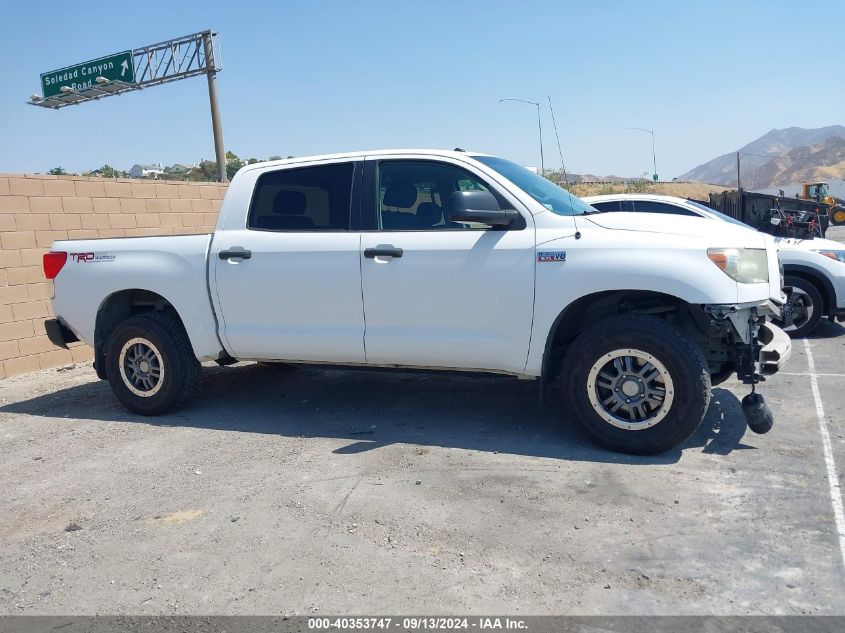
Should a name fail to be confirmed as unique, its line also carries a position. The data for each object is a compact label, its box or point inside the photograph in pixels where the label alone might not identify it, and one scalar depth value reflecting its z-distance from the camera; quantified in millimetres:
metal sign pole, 18834
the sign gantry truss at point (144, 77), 20984
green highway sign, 24281
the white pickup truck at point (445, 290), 4770
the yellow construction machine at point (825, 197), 31172
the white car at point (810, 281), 8742
